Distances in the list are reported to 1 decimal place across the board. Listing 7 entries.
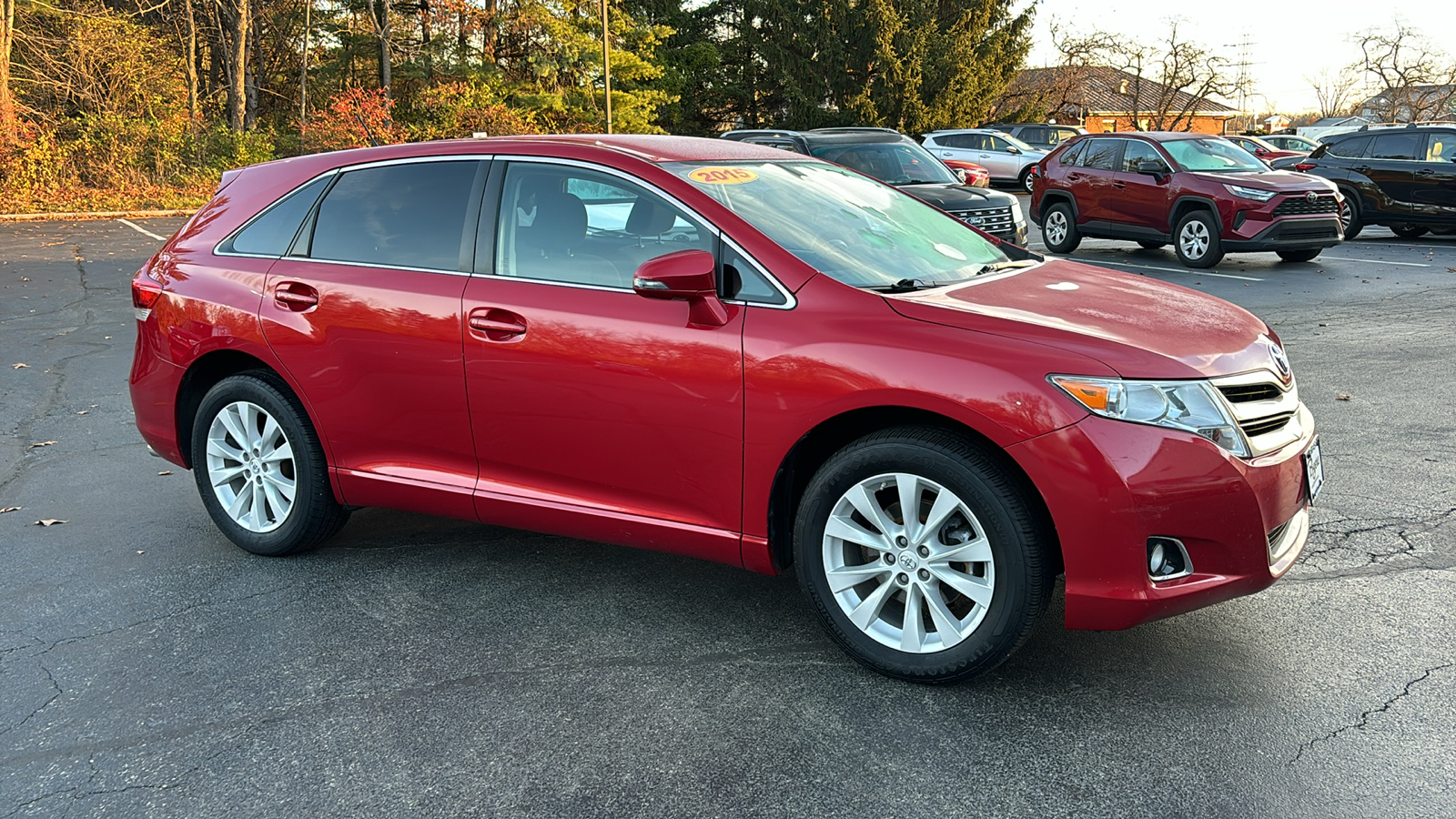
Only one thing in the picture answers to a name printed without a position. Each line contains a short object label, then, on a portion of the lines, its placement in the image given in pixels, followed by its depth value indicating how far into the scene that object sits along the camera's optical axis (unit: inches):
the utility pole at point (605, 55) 1371.8
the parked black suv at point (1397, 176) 653.9
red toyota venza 126.7
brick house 1972.2
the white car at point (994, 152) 1170.0
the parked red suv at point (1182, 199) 550.9
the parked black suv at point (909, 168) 498.0
